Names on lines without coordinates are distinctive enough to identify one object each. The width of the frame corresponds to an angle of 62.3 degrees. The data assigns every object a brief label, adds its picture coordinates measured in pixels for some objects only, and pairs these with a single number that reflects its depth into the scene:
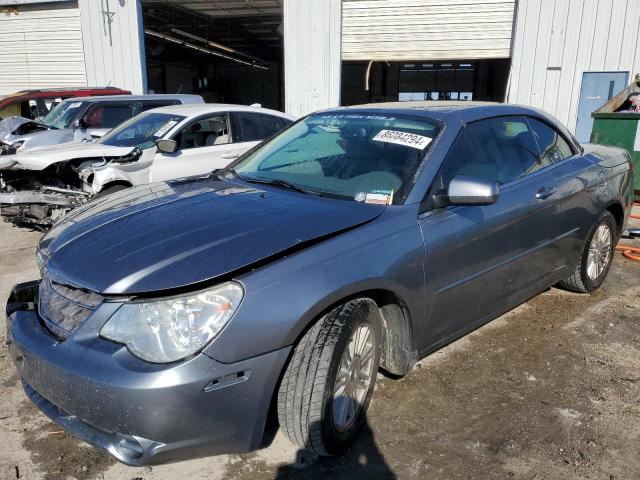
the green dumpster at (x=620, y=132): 7.93
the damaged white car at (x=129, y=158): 5.86
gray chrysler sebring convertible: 1.99
